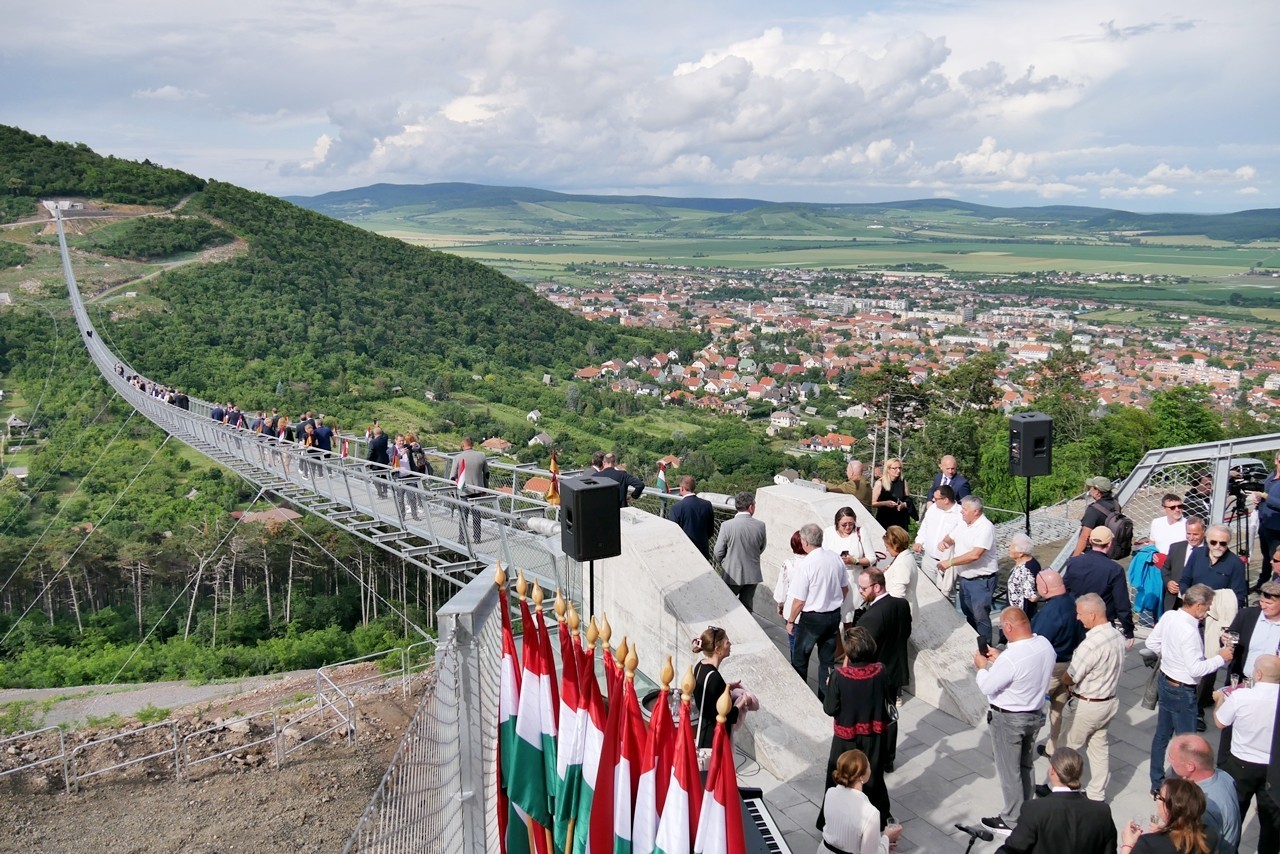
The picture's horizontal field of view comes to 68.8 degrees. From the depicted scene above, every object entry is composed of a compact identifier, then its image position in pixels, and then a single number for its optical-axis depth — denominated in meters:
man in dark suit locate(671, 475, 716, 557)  7.07
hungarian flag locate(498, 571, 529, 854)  4.01
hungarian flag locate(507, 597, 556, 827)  3.96
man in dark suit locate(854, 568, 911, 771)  4.90
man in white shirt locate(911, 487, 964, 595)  6.73
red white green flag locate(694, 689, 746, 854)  3.33
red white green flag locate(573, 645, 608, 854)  3.79
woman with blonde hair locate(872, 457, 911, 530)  7.54
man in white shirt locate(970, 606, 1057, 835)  4.50
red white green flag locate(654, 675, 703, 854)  3.43
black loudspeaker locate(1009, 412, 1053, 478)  7.79
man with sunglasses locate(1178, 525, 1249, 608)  5.62
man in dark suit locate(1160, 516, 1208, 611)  5.97
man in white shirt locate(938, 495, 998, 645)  6.25
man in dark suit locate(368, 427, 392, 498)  13.52
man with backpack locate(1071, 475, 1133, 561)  6.86
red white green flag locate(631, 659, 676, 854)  3.51
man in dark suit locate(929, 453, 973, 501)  7.23
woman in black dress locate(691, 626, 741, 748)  4.13
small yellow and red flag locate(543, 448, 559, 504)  8.94
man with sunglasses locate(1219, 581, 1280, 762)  4.56
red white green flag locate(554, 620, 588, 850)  3.88
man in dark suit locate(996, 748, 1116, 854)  3.48
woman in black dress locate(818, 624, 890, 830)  4.39
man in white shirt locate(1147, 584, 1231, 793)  4.84
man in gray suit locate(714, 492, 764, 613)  6.58
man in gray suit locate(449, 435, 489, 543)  9.81
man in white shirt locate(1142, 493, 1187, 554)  6.50
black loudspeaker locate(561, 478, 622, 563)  4.92
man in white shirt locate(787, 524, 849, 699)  5.54
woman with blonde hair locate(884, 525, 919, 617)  5.69
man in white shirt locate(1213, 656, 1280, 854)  4.14
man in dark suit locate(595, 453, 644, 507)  7.75
